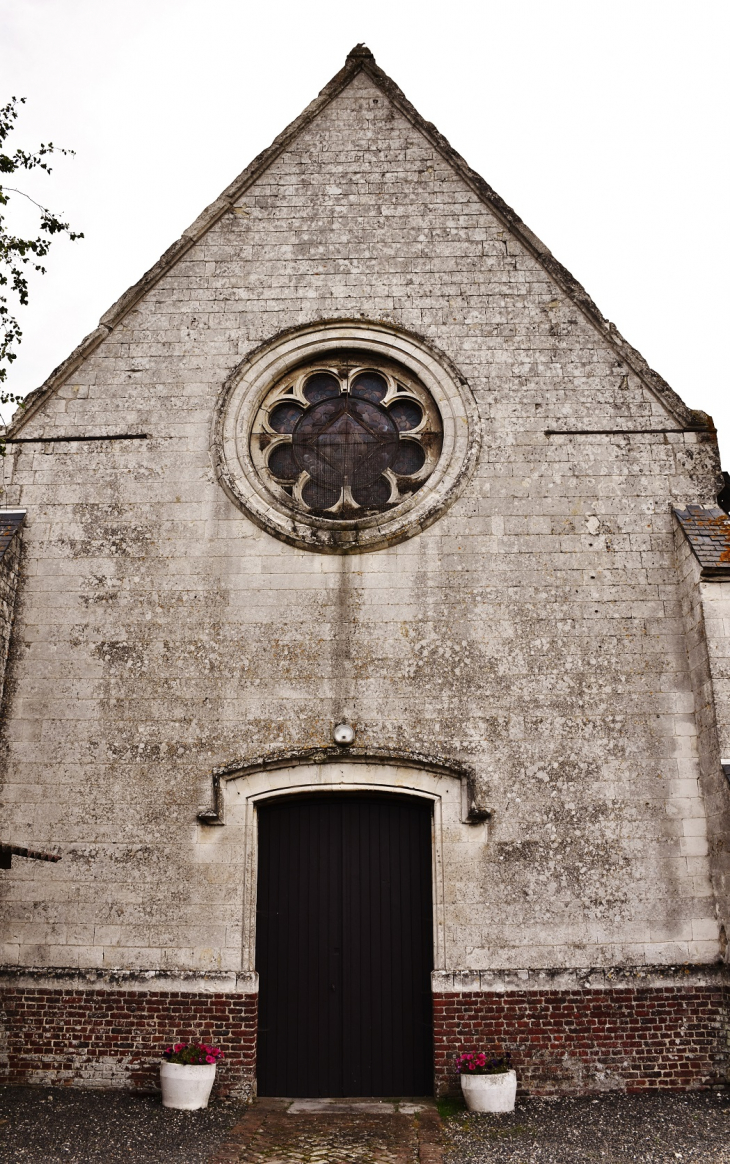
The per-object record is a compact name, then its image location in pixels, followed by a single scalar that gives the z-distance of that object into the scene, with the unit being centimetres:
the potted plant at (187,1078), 648
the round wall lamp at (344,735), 734
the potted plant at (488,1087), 641
